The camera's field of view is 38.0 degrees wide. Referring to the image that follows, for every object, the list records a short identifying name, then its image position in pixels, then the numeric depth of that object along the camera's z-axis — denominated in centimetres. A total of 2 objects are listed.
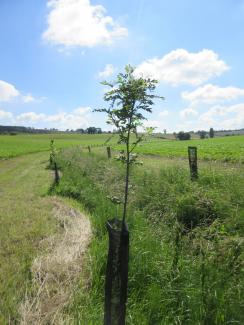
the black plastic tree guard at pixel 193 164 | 829
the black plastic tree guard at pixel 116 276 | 346
